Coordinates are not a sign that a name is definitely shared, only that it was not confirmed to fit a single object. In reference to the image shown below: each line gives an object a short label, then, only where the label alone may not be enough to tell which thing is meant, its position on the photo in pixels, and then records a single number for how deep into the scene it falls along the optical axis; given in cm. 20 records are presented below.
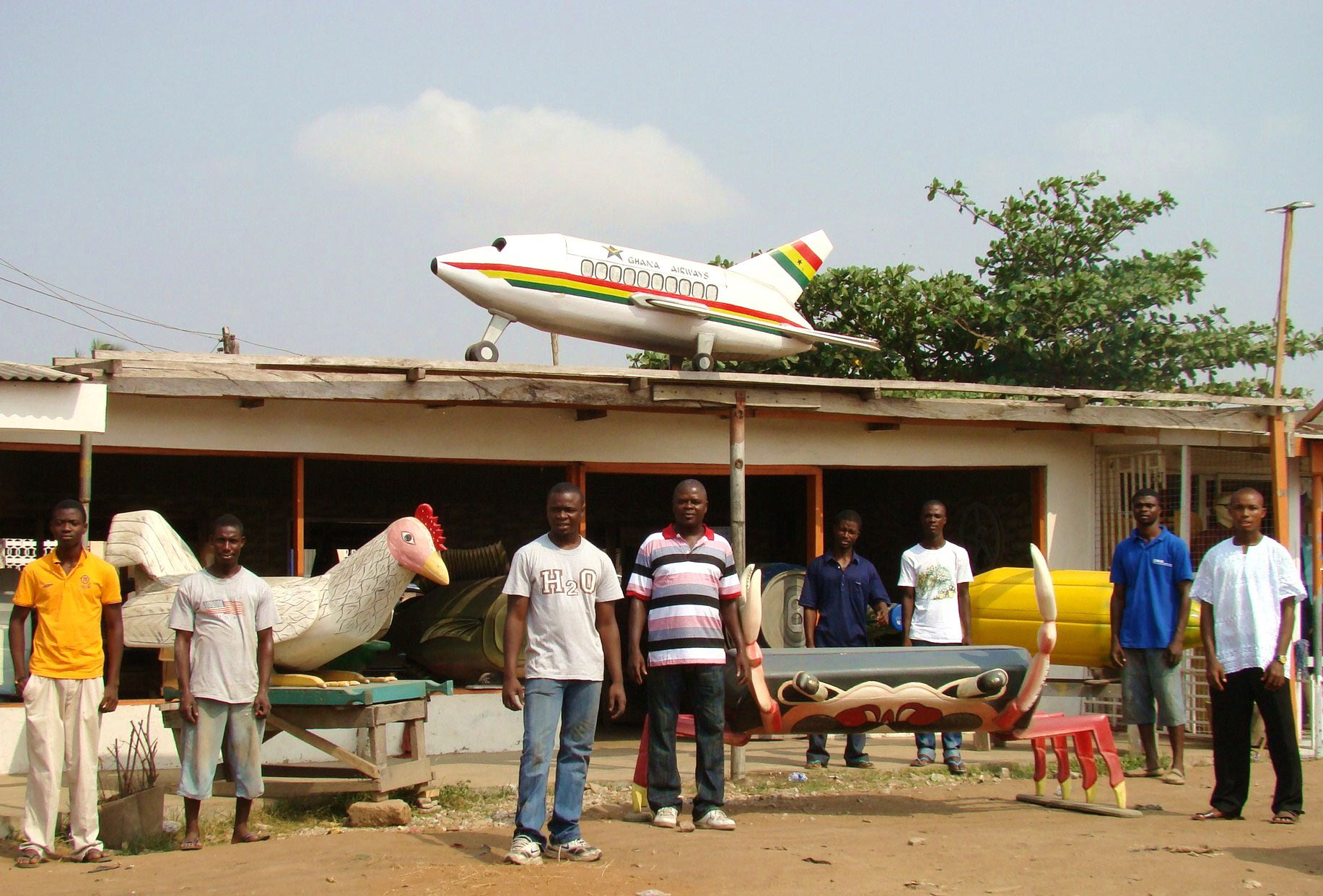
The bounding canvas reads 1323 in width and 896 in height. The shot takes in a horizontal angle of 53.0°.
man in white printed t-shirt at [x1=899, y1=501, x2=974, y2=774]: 802
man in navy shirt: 807
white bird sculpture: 702
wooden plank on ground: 659
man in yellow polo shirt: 566
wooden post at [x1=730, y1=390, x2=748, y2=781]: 812
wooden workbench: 660
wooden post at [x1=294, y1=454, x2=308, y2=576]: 901
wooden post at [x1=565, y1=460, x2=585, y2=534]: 1000
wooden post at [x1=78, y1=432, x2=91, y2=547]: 760
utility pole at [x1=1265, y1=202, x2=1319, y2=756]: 996
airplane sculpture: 917
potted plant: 600
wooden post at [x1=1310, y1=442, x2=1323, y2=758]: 1035
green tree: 1819
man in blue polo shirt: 763
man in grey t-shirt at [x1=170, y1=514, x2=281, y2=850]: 586
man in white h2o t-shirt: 540
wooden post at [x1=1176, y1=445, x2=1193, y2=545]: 1069
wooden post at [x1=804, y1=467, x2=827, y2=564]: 1046
